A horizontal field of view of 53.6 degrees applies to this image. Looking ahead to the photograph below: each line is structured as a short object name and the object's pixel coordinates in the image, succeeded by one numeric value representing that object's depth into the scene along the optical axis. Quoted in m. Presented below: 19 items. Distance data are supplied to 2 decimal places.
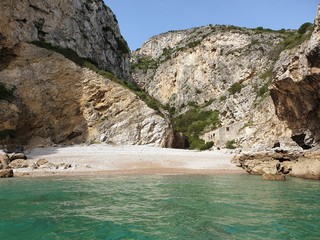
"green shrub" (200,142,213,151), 45.91
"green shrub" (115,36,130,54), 61.08
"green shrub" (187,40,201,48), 80.63
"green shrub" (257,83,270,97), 52.08
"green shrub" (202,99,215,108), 70.05
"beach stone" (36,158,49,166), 23.58
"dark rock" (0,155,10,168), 22.69
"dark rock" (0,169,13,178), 20.14
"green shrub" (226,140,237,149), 43.41
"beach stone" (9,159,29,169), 23.06
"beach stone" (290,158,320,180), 19.48
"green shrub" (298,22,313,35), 45.01
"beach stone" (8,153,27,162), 24.45
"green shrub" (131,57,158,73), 98.32
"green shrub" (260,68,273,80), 57.13
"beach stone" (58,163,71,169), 23.26
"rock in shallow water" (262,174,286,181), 18.67
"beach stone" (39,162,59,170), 23.03
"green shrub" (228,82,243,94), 60.19
